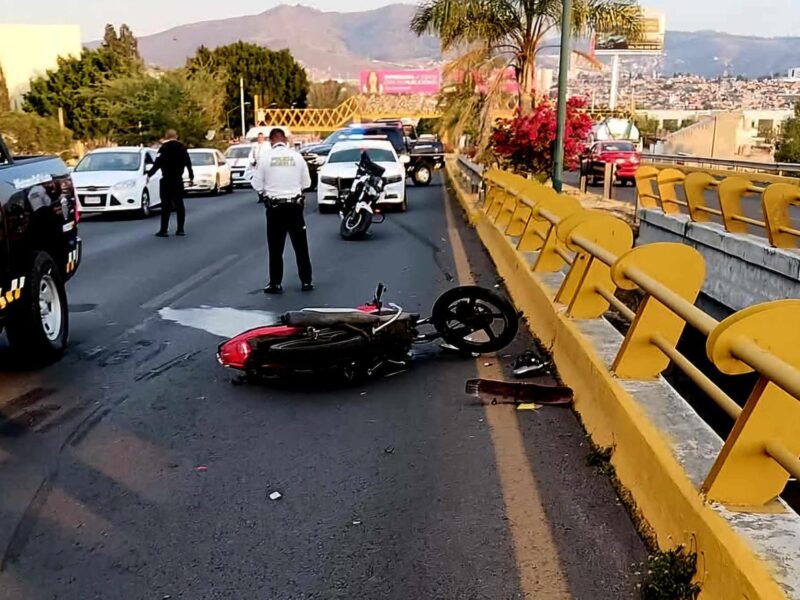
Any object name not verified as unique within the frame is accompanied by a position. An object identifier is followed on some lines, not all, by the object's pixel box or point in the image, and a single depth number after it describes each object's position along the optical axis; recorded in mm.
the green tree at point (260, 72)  80688
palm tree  22344
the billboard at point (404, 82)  80812
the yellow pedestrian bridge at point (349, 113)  69625
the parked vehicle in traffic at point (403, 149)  32688
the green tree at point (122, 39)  75625
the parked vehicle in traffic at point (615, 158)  31984
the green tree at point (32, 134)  31359
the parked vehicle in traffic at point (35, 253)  6562
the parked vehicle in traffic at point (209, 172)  28266
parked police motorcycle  15688
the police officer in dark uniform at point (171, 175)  16375
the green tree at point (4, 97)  38531
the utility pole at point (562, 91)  14727
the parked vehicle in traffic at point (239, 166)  33094
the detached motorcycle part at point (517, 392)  5879
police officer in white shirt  10281
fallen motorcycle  6238
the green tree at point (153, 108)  44162
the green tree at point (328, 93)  113125
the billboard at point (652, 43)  96062
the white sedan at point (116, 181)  19688
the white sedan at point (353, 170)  20516
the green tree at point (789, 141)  47406
